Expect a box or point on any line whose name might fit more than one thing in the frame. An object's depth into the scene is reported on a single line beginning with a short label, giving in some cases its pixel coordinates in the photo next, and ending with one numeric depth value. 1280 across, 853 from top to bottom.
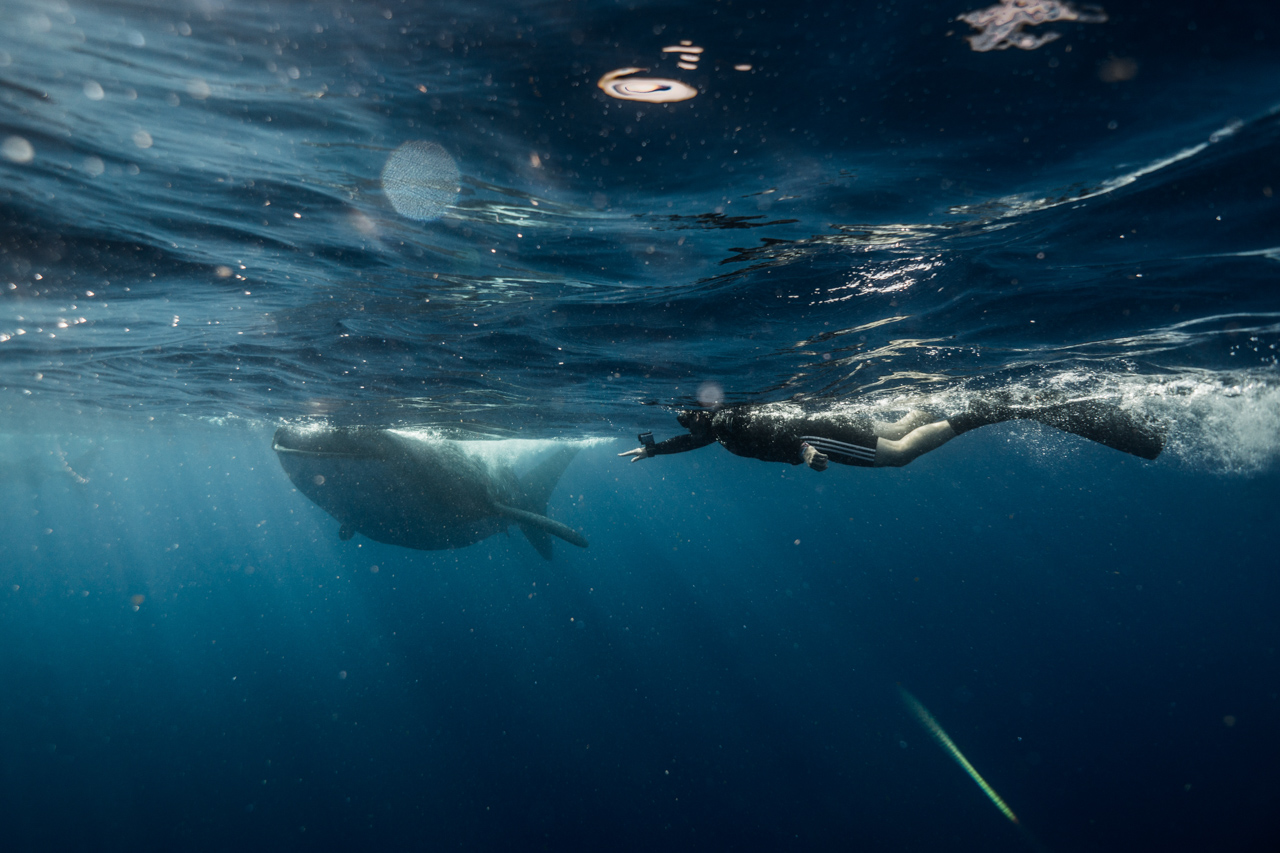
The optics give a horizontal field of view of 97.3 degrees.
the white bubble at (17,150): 4.96
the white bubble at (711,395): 13.46
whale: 15.09
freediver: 7.51
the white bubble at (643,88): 4.15
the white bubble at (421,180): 5.08
